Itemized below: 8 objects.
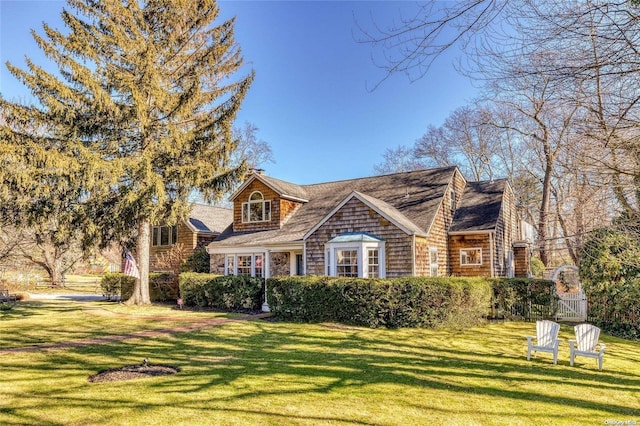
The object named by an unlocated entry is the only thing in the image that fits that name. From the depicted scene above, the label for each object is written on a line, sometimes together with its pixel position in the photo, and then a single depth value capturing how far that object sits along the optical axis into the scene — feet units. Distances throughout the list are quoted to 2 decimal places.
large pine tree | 54.70
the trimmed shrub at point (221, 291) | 55.83
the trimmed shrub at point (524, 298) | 46.03
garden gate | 45.16
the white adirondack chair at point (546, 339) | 26.71
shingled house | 51.08
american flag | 60.59
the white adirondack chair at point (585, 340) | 26.01
